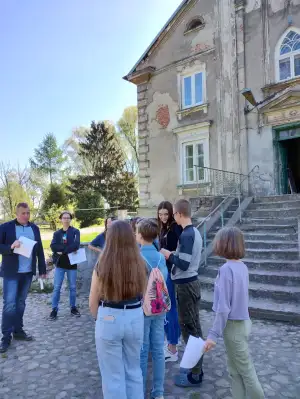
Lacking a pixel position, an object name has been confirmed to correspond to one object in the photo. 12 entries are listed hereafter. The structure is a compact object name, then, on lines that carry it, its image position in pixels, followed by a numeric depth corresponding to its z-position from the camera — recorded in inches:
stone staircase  222.5
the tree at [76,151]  1451.8
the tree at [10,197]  1138.7
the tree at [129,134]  1371.8
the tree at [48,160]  1685.5
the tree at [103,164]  1253.1
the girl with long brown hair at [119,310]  95.0
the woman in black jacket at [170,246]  161.3
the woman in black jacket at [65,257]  238.4
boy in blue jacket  123.1
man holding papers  186.5
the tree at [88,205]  1106.7
